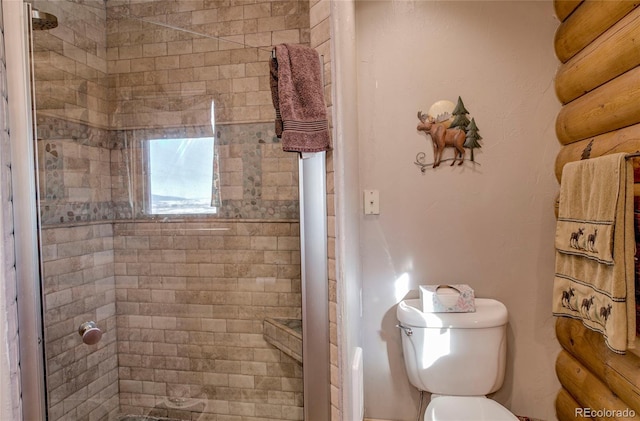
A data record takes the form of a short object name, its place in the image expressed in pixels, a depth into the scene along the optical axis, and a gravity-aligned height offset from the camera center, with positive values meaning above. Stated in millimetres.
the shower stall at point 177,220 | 1620 -104
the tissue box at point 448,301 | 1750 -504
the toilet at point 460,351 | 1728 -730
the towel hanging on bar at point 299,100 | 1192 +303
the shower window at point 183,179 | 1719 +82
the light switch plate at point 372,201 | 1952 -42
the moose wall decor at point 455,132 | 1867 +291
